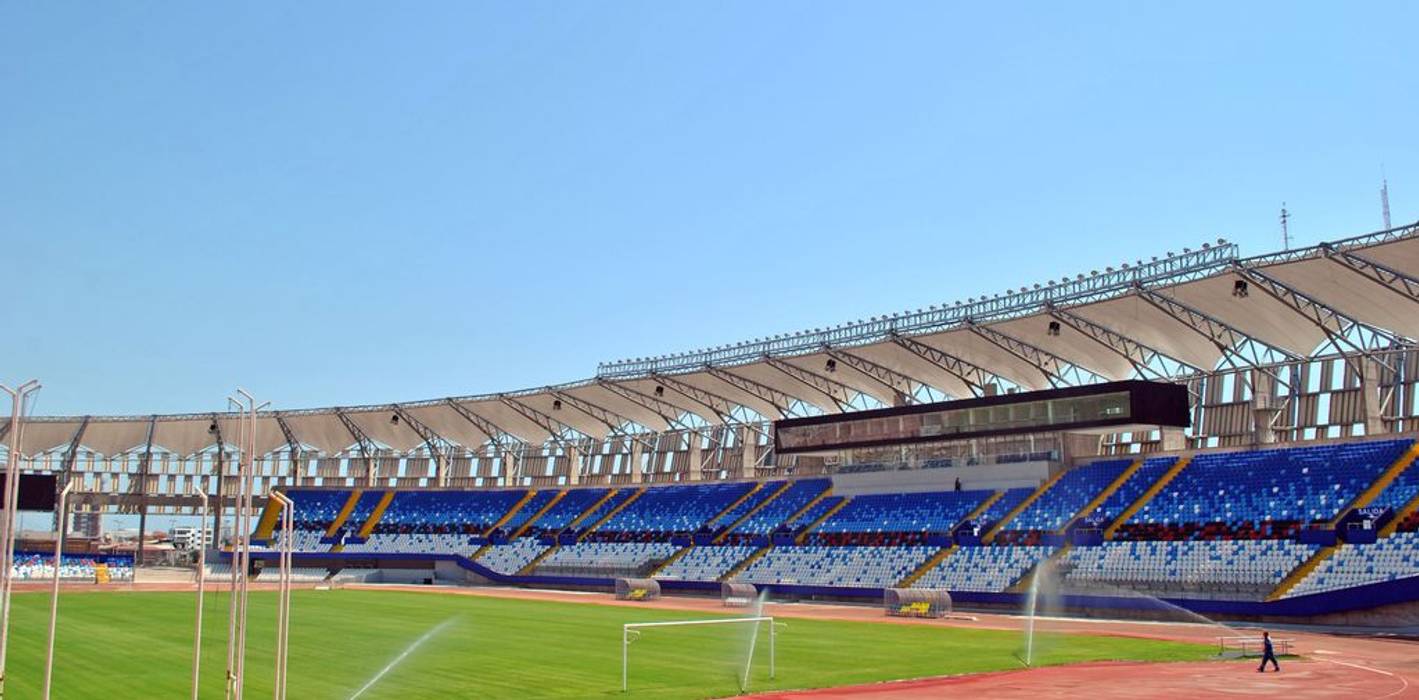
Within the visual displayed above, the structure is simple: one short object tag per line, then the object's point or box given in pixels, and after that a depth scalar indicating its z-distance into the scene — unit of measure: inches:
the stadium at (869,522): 1320.1
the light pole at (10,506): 649.0
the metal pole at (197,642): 639.8
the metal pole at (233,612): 600.7
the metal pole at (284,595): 621.9
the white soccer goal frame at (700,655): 1207.6
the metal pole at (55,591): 656.6
